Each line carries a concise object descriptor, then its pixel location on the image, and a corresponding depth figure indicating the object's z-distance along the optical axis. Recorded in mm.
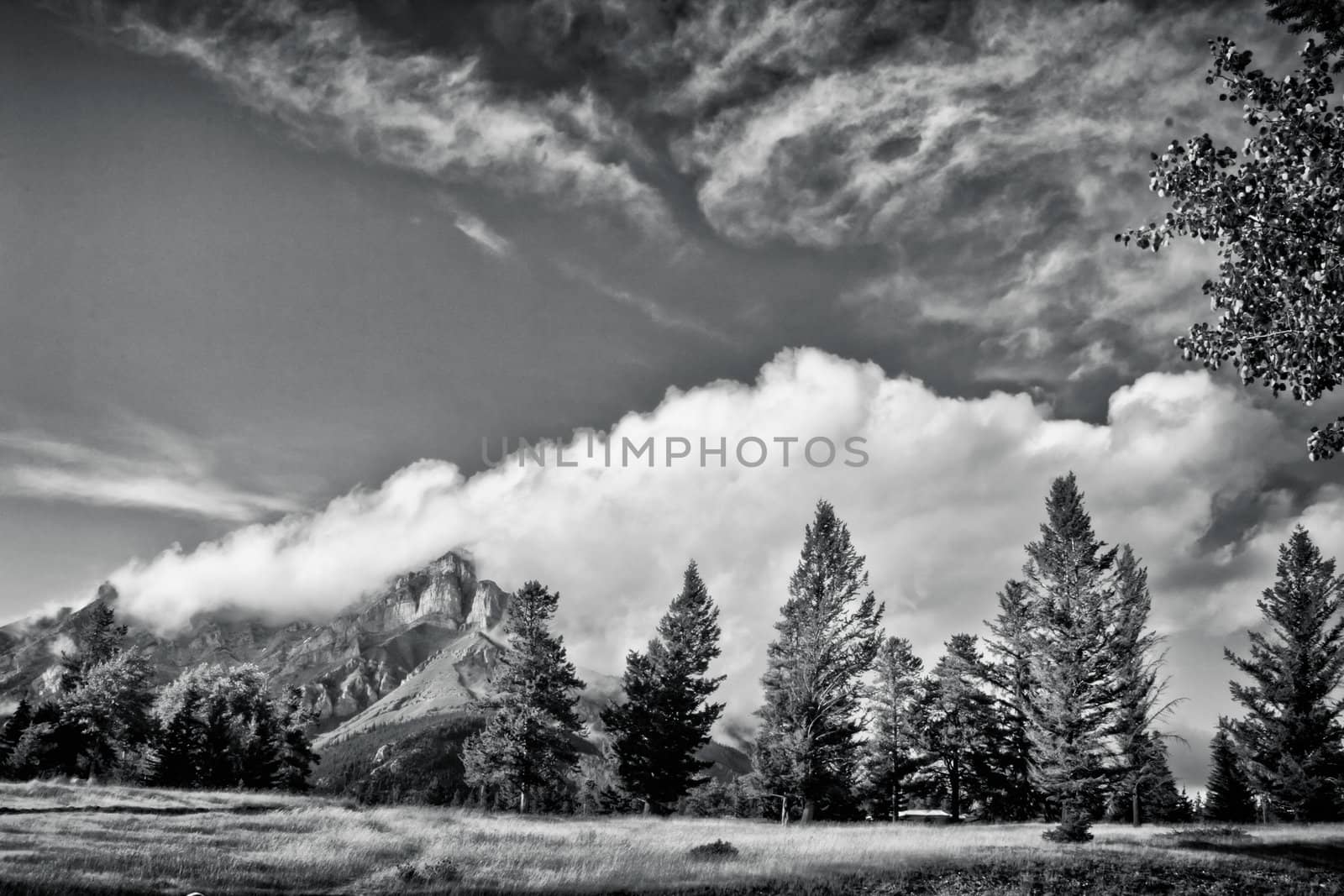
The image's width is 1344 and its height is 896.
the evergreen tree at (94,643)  62219
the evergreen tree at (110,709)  53031
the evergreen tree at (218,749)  50938
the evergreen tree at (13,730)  43656
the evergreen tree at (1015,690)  37188
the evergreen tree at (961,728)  41250
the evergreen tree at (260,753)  54438
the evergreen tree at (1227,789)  55281
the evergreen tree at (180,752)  48250
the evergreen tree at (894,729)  43750
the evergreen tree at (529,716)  37281
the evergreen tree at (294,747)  61656
